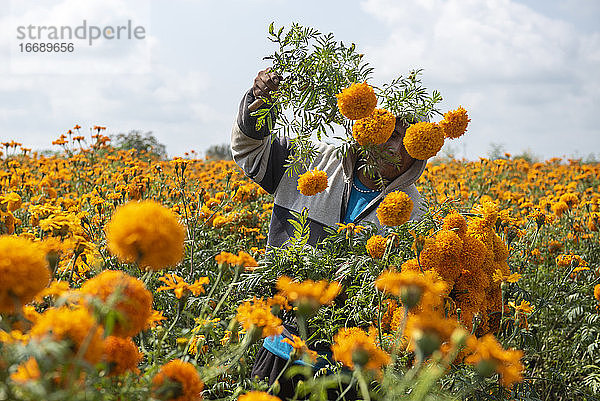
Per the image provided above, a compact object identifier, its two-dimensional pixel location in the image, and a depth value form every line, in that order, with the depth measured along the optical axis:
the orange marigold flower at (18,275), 0.80
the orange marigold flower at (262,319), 1.13
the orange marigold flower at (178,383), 0.84
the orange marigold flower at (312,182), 2.13
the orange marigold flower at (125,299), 0.82
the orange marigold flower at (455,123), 1.90
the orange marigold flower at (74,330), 0.72
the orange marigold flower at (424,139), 1.82
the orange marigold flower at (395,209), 1.66
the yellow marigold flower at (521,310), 1.85
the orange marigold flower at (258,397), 0.86
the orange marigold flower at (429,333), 0.92
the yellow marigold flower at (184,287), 1.22
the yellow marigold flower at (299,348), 1.15
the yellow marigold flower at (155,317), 1.10
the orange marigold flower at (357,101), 1.79
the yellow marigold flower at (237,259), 1.27
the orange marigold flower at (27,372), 0.70
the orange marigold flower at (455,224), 1.63
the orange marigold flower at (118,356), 0.83
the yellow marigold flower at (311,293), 1.09
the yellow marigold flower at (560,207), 3.81
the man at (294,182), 2.34
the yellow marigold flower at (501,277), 1.77
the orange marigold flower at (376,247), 1.68
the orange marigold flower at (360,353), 0.98
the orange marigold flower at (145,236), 0.83
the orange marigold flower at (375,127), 1.84
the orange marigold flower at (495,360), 0.97
